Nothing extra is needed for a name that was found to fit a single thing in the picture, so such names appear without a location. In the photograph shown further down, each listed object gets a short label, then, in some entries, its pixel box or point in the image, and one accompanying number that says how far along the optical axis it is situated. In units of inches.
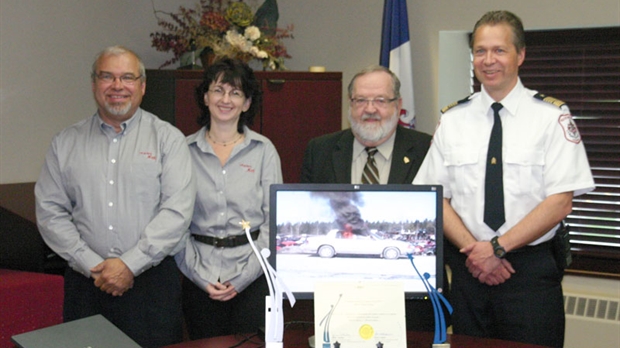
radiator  156.0
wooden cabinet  161.2
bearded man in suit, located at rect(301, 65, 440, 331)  110.1
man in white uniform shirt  96.0
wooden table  83.9
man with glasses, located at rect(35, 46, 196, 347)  105.3
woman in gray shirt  107.1
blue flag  167.2
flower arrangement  160.7
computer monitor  82.6
